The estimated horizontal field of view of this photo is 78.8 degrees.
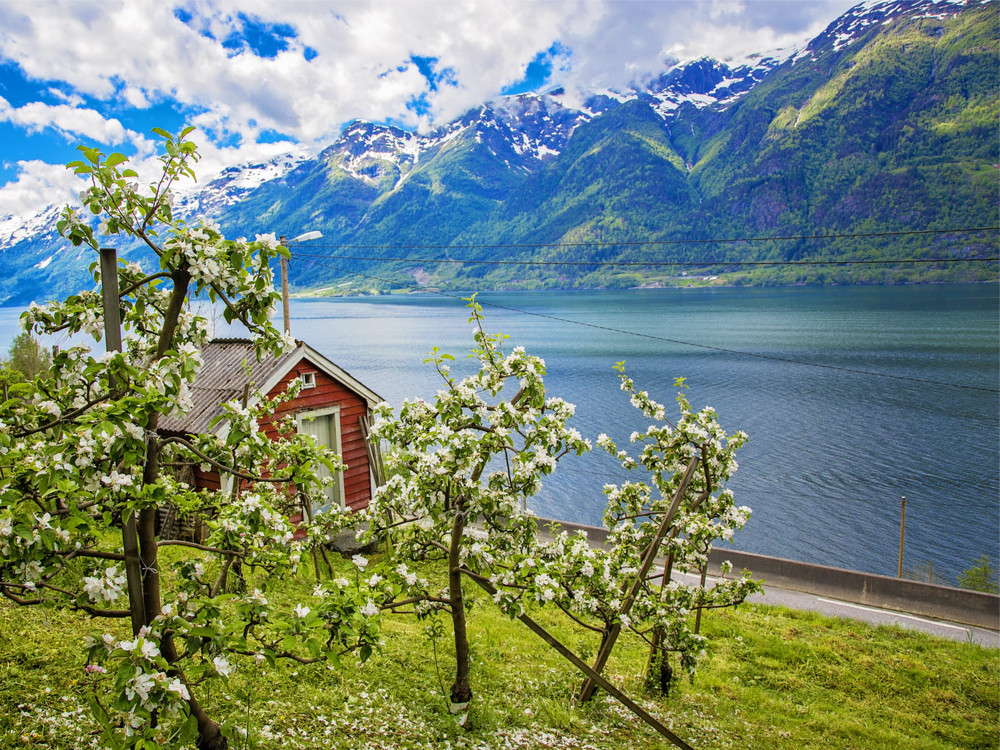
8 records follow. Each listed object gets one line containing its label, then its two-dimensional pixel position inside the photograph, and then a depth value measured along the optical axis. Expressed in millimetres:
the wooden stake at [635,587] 7464
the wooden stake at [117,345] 4203
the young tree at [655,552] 6203
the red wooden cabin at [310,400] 14273
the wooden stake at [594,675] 6082
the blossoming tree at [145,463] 3506
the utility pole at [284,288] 14442
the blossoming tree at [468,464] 5812
